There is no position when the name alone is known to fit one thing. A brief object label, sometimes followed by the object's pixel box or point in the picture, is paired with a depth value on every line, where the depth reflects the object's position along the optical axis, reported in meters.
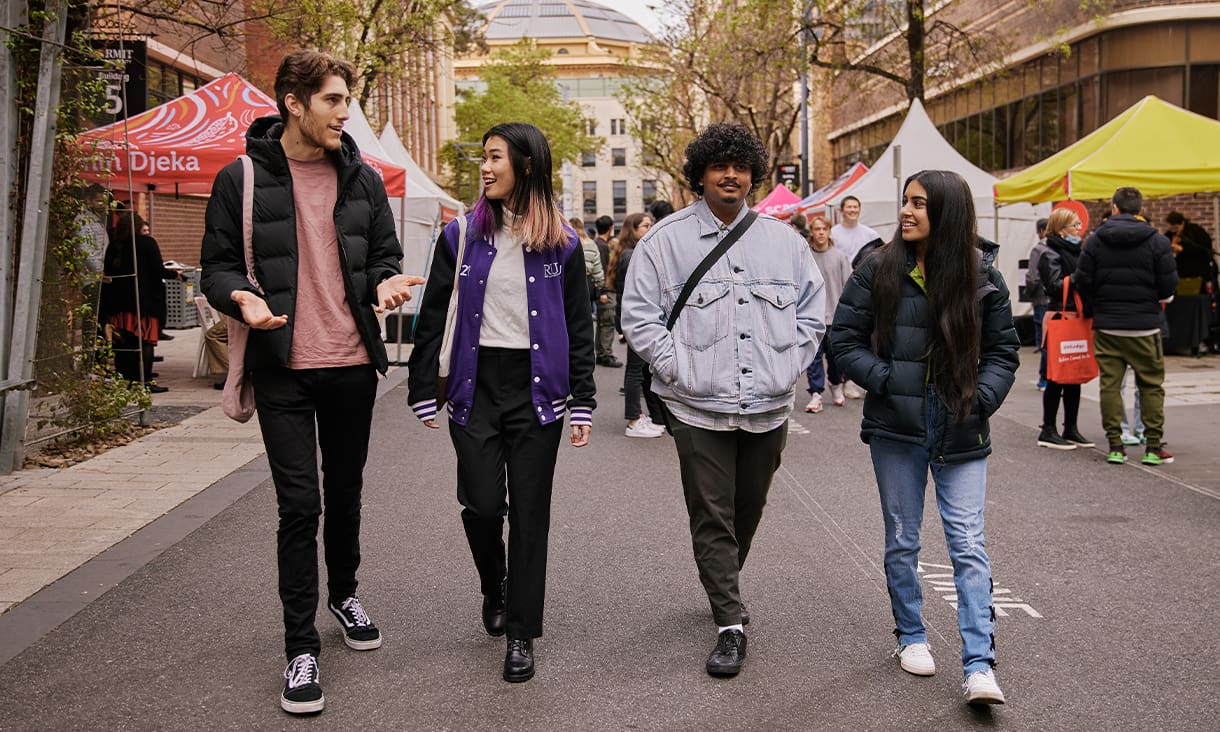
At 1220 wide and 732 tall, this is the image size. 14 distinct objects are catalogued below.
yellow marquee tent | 12.85
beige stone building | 126.31
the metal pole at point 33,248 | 8.12
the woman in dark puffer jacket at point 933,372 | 4.18
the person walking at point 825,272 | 11.64
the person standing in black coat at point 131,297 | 12.51
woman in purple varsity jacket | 4.32
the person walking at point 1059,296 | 9.46
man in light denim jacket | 4.42
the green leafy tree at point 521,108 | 57.59
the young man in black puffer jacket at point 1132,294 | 8.55
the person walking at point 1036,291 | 14.04
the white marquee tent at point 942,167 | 18.41
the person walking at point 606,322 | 15.79
